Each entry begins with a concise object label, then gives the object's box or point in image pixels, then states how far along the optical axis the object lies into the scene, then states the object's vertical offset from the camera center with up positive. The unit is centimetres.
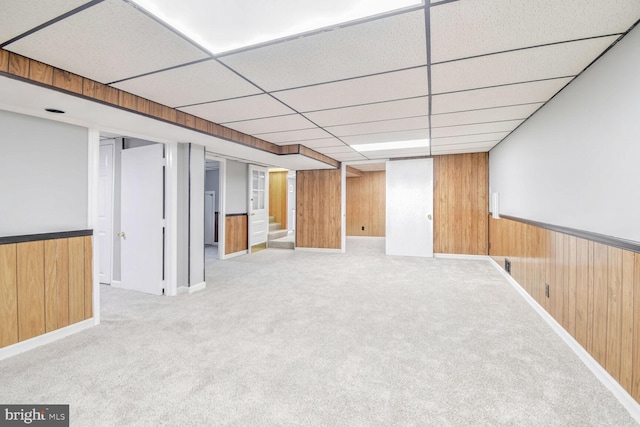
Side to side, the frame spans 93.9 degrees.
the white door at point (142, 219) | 398 -7
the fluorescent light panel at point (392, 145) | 494 +120
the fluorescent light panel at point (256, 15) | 146 +103
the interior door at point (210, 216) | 867 -6
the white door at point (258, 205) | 749 +25
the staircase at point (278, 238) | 797 -70
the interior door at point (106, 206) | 430 +12
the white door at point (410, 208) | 657 +14
